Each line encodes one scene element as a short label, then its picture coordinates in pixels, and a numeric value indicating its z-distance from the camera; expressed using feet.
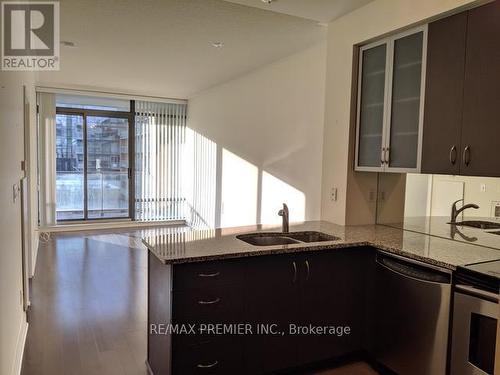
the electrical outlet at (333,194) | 11.21
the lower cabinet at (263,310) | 7.09
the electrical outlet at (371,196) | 11.22
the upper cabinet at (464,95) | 7.29
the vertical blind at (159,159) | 25.95
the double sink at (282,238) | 9.27
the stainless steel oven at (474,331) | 6.17
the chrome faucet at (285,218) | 9.55
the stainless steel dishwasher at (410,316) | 7.02
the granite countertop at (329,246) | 7.11
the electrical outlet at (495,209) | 8.20
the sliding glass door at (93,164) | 24.08
